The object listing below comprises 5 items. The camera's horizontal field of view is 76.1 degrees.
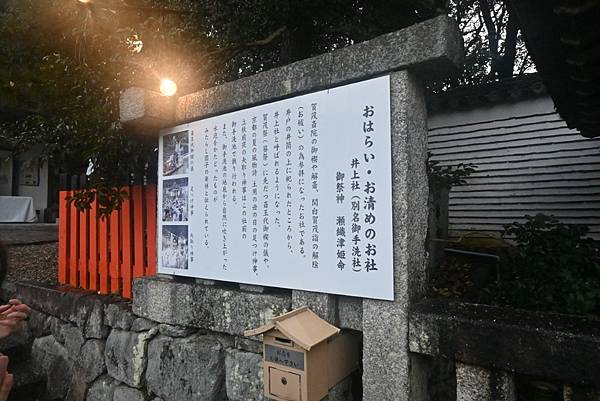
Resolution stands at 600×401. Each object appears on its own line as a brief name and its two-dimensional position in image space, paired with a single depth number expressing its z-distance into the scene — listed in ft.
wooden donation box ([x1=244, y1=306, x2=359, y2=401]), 6.91
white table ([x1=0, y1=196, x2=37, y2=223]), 39.91
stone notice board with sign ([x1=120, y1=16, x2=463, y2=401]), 6.88
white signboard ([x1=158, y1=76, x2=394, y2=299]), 7.30
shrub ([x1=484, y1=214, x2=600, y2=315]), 7.88
